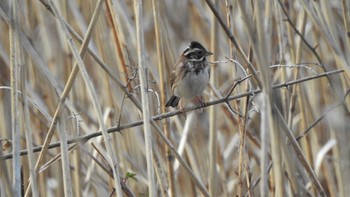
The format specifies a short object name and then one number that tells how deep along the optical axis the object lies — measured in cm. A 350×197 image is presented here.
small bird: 753
